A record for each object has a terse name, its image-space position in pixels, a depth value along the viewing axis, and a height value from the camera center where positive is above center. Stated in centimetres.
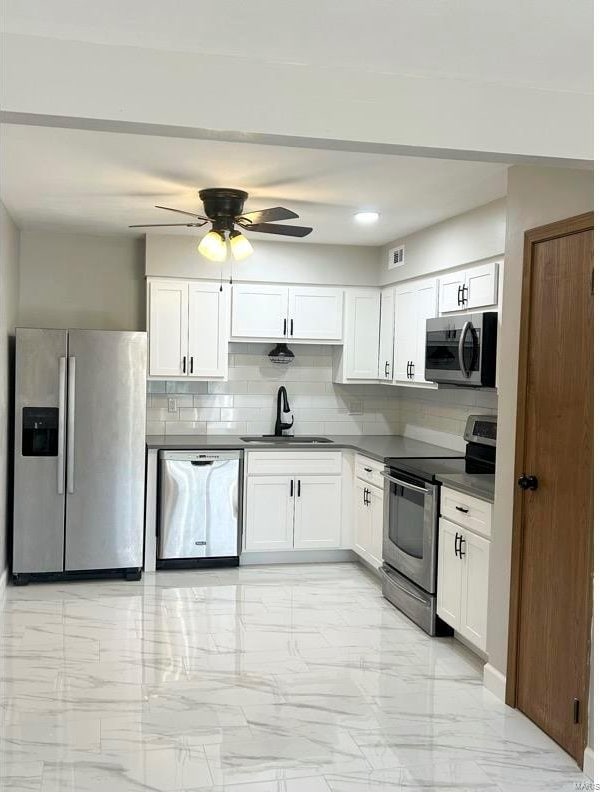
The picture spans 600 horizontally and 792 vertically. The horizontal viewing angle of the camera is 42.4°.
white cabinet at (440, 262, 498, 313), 413 +56
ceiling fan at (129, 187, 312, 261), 408 +86
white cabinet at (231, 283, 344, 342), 580 +53
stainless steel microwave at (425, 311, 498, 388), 410 +20
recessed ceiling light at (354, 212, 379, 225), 470 +103
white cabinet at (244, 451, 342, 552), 559 -87
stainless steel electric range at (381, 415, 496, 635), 423 -79
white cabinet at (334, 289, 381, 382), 599 +37
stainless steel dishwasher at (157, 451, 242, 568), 542 -90
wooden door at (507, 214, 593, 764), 293 -41
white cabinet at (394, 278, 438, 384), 509 +42
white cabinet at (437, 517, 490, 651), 371 -98
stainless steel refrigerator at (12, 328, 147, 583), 504 -49
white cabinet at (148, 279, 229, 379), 564 +38
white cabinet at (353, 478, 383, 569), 514 -96
